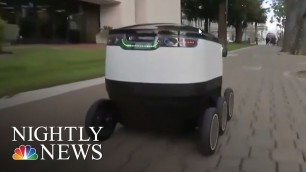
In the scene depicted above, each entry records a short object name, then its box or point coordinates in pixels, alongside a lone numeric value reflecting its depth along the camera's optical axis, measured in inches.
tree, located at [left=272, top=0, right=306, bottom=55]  777.6
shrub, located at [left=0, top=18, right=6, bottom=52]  354.9
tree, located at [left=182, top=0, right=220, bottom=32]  1494.8
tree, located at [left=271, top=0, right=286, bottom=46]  1481.5
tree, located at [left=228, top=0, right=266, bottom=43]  1599.1
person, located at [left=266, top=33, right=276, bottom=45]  1963.9
